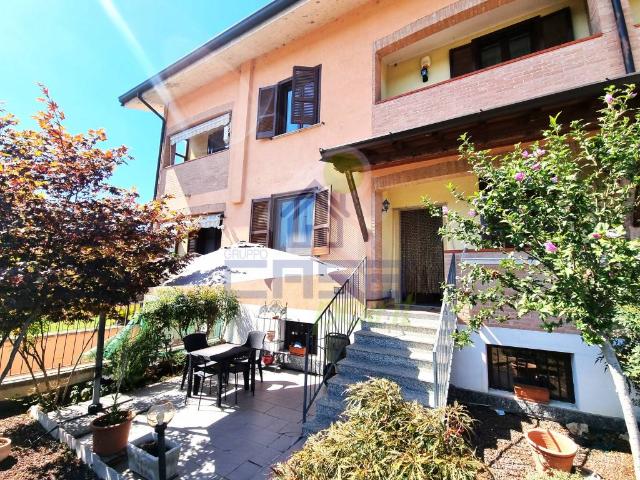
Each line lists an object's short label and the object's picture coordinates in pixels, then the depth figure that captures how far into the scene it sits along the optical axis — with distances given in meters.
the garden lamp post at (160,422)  3.55
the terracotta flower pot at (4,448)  4.37
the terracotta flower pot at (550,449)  3.86
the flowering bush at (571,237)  2.98
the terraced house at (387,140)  5.45
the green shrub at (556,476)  3.26
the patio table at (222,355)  6.35
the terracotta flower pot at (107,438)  4.60
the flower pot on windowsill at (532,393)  5.47
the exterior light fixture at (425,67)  8.09
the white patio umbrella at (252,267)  6.13
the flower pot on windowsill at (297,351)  8.73
